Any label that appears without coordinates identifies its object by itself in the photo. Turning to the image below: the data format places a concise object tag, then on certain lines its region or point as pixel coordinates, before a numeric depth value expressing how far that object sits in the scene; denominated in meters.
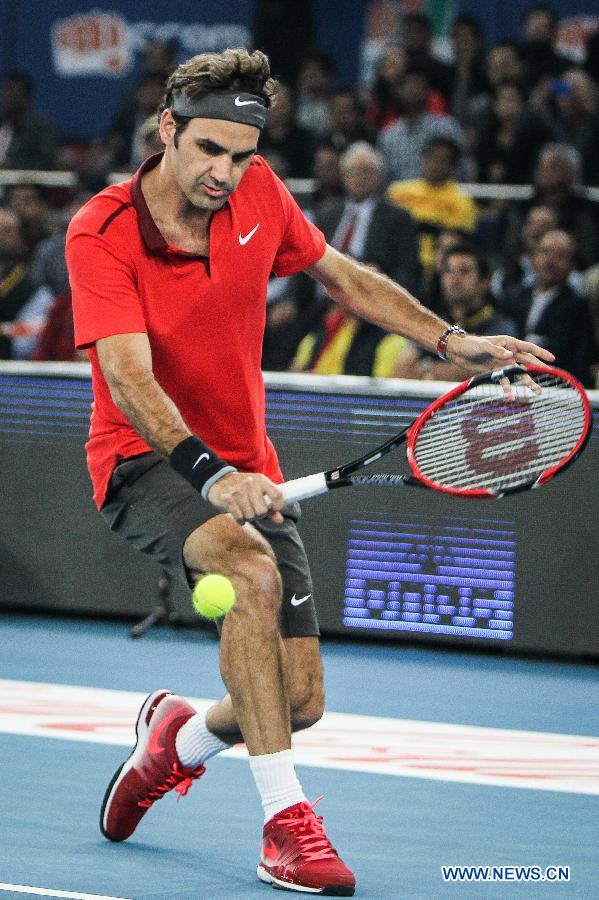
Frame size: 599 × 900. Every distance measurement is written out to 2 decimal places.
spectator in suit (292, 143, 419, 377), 9.41
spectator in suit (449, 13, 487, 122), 13.36
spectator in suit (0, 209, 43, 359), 10.55
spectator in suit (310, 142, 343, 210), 11.80
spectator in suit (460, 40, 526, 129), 12.77
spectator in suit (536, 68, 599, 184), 11.70
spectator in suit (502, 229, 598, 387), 9.31
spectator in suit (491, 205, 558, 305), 10.16
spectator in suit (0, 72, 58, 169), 14.88
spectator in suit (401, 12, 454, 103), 13.47
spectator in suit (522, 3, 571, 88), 12.98
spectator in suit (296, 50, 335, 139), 14.19
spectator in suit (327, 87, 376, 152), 12.66
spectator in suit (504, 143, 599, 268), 10.74
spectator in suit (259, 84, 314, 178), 13.09
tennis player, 4.16
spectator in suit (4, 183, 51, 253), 12.30
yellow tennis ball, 4.01
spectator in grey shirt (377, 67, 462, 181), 12.23
